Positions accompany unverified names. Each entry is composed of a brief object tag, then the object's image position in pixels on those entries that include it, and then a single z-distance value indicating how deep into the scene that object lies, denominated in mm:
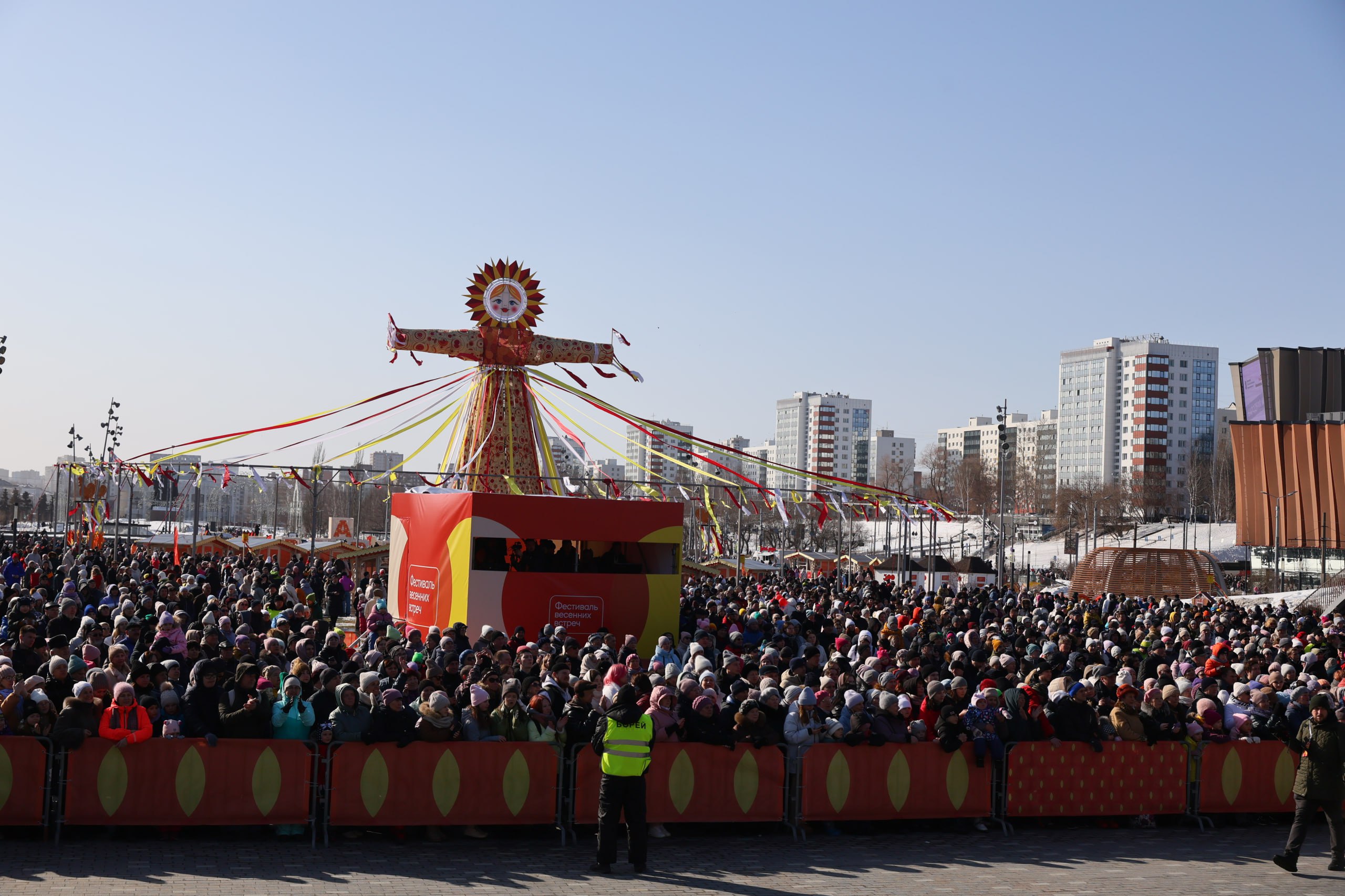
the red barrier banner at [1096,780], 10773
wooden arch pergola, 40719
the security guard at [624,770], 8820
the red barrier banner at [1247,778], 11281
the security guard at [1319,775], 9438
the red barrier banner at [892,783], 10250
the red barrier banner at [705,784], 9836
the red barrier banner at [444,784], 9375
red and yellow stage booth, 18391
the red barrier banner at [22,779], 8789
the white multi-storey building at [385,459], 123212
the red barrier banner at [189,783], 8945
